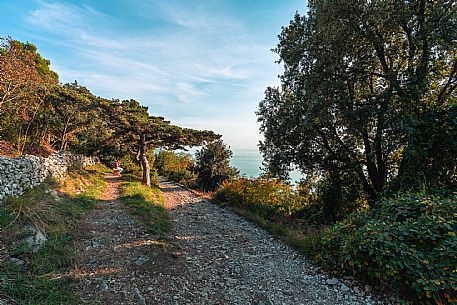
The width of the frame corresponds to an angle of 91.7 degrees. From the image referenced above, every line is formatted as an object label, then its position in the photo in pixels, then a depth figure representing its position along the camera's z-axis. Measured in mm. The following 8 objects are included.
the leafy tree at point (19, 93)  8602
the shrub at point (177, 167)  18000
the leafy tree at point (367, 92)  5672
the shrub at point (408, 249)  3068
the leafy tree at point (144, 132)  10711
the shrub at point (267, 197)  8125
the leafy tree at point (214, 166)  15664
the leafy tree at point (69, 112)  10656
